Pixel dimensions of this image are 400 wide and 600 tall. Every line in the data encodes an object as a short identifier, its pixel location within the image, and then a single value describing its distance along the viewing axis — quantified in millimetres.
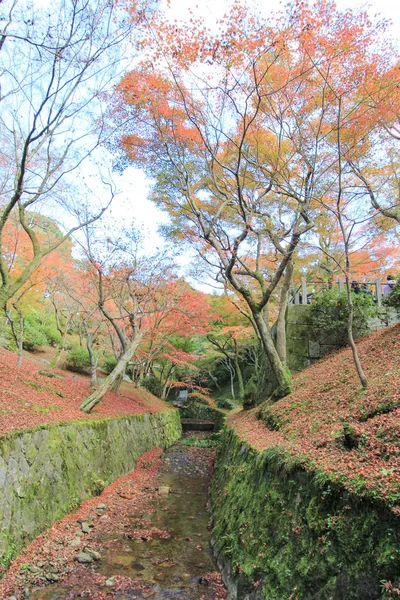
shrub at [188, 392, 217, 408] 25688
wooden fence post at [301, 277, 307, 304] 13973
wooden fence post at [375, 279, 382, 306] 14148
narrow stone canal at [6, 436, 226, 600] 4957
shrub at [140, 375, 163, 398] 25141
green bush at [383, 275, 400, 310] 9604
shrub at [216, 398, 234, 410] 23391
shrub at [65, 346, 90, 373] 20641
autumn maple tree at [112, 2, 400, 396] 8680
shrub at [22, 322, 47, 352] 20562
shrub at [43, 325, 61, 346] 23453
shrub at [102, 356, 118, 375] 23297
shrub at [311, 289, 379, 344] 12461
